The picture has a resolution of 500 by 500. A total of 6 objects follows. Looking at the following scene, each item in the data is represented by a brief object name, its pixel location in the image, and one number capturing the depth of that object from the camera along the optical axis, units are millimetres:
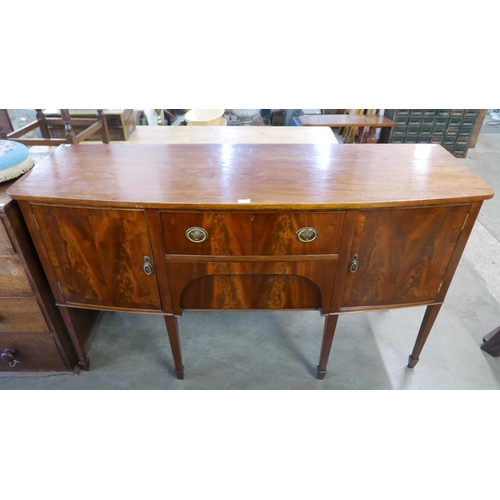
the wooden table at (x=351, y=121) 3609
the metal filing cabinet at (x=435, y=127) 3787
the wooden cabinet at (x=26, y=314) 1242
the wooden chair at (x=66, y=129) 1701
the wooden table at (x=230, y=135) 2285
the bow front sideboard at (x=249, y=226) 1122
